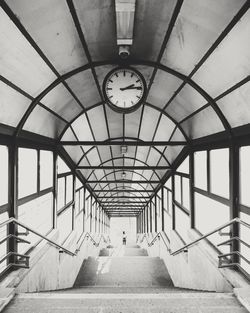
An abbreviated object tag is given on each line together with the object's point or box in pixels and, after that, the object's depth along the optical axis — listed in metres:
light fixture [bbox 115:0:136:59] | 3.37
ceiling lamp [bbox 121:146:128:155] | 7.68
